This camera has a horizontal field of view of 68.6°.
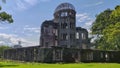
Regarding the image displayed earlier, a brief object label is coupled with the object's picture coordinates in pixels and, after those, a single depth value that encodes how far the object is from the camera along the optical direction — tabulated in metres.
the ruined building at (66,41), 14.98
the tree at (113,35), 16.10
